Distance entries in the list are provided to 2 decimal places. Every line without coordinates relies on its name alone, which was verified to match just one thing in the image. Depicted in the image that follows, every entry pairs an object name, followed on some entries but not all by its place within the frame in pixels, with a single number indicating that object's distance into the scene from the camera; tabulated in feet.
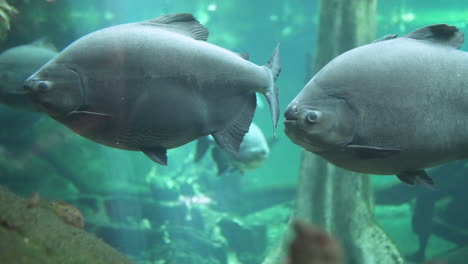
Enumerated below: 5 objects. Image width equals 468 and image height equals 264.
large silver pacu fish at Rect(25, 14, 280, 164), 5.83
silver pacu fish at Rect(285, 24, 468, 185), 6.05
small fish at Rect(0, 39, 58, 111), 13.69
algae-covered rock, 6.27
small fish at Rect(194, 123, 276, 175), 24.08
